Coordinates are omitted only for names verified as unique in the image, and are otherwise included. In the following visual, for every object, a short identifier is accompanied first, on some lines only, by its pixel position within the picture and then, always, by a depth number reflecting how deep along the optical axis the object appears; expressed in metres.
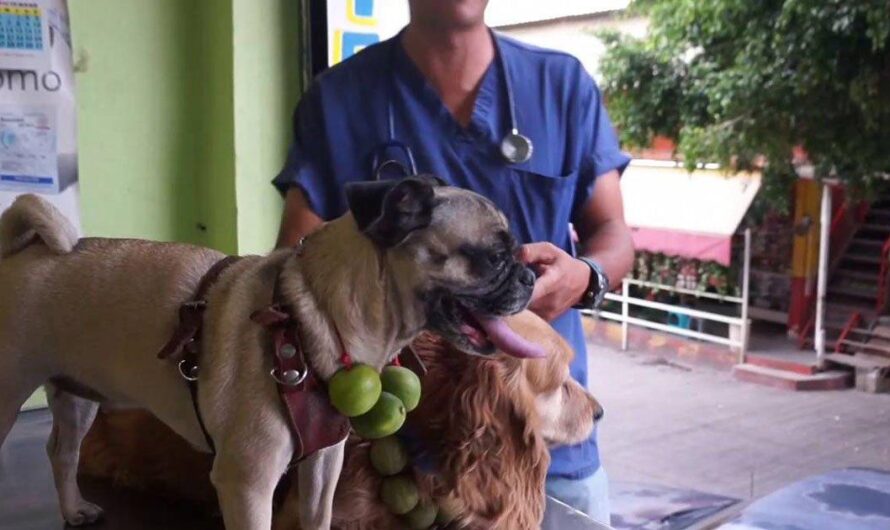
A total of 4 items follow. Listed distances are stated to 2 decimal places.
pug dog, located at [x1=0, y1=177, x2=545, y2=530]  0.70
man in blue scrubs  1.14
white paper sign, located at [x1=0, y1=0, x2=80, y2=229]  1.90
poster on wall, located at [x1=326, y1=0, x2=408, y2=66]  2.14
